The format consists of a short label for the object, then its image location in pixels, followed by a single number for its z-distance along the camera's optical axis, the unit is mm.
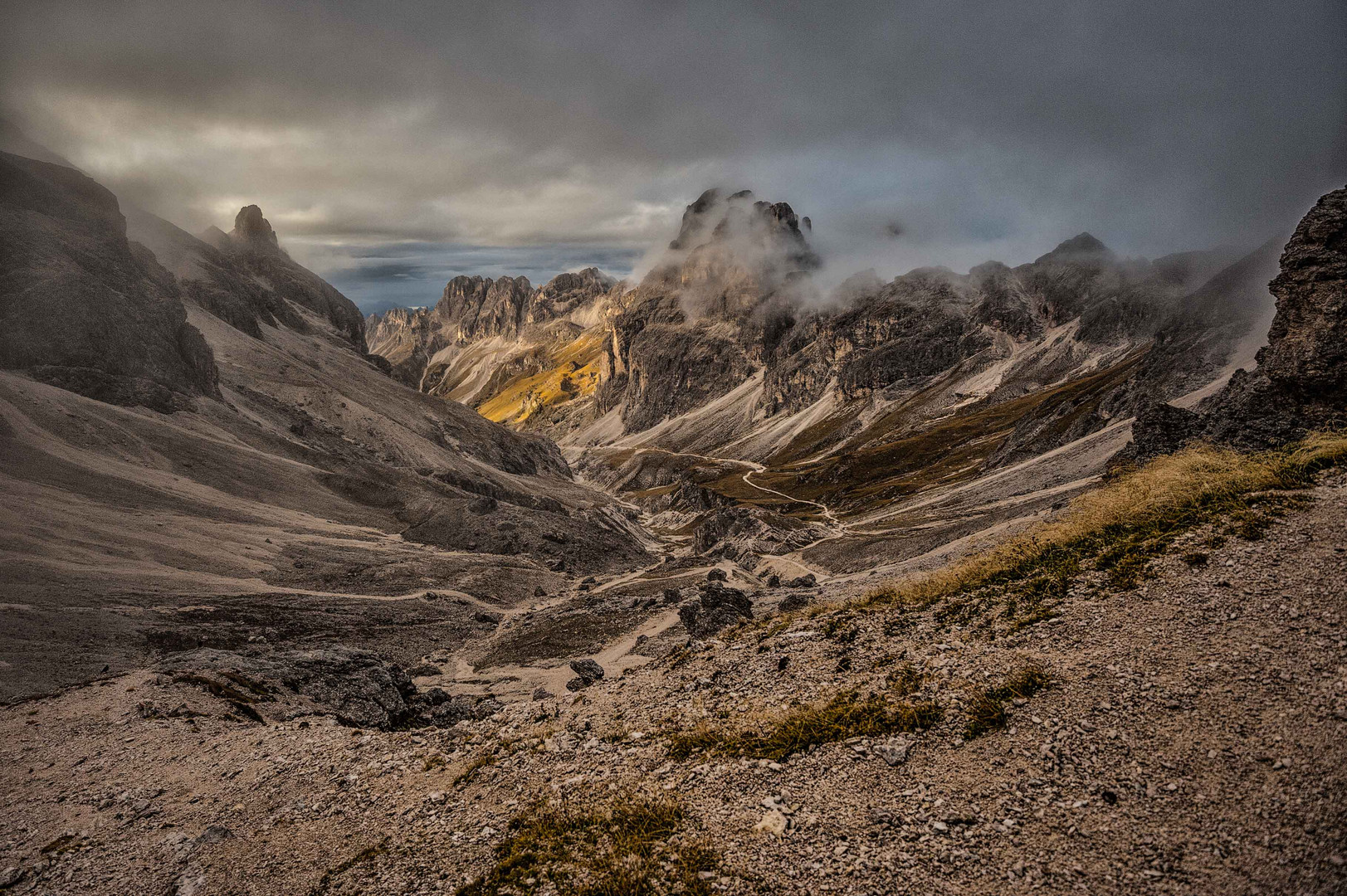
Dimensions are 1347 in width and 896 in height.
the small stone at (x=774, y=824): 12008
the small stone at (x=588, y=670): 39500
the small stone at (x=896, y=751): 12781
